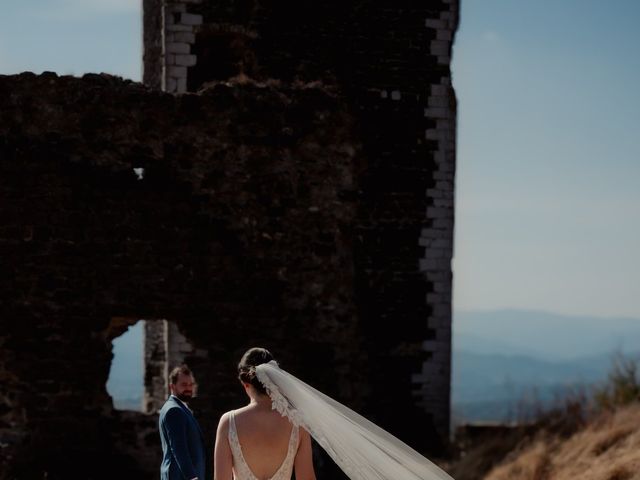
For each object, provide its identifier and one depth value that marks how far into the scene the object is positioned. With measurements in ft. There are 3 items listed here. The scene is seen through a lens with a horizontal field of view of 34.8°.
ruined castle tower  42.16
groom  23.27
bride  19.49
